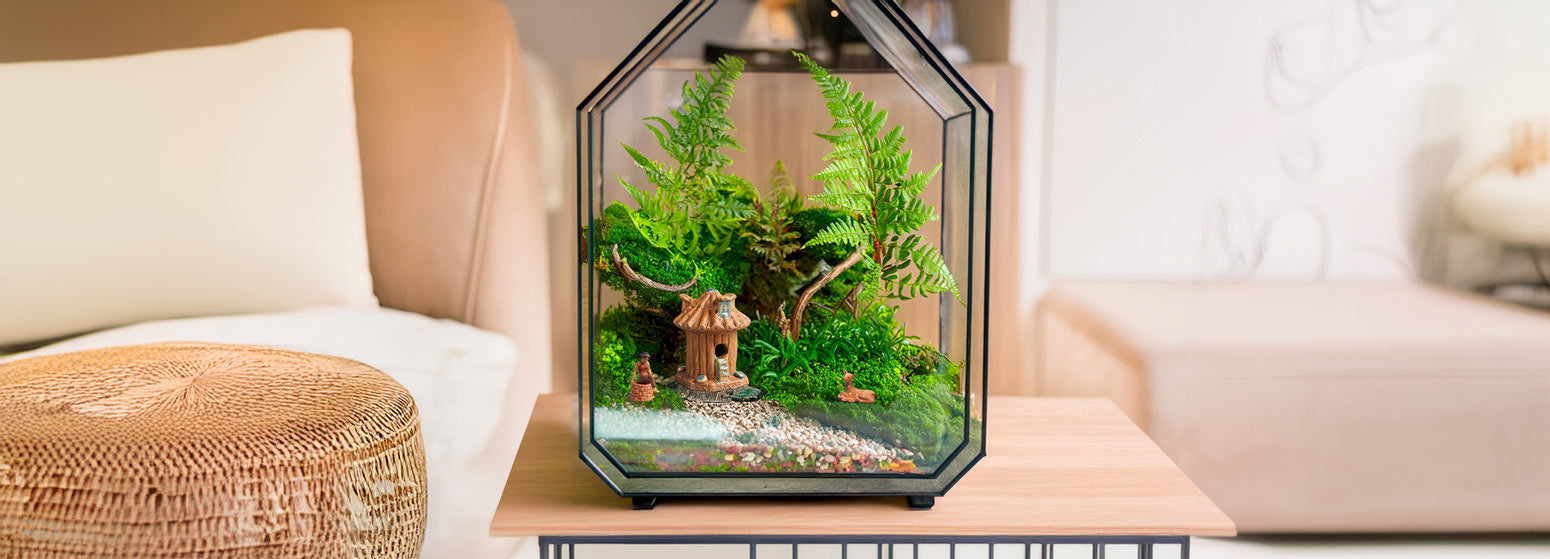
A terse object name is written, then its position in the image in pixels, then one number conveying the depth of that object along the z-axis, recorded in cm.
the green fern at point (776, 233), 81
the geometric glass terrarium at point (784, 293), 78
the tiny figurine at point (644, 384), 80
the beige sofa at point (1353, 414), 141
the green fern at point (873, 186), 78
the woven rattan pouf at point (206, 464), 78
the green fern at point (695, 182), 80
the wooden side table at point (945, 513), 78
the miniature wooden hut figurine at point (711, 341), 78
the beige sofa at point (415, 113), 147
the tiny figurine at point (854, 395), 78
